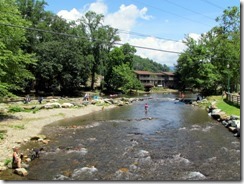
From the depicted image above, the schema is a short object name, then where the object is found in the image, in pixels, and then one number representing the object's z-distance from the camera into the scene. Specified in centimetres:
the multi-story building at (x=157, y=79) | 8214
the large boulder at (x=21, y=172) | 1199
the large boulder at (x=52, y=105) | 3072
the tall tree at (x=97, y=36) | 5715
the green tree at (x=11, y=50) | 2142
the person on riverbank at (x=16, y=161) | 1260
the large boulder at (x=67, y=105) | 3236
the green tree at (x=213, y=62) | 4371
